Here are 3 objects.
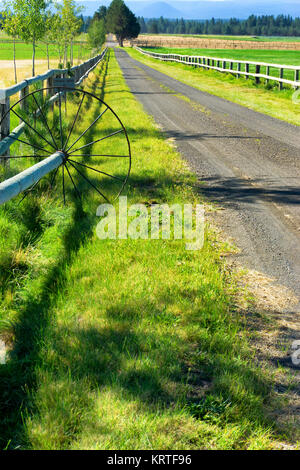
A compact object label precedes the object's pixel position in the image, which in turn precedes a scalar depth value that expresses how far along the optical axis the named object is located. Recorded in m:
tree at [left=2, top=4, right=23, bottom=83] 36.84
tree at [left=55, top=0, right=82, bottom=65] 44.84
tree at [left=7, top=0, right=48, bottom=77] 36.75
